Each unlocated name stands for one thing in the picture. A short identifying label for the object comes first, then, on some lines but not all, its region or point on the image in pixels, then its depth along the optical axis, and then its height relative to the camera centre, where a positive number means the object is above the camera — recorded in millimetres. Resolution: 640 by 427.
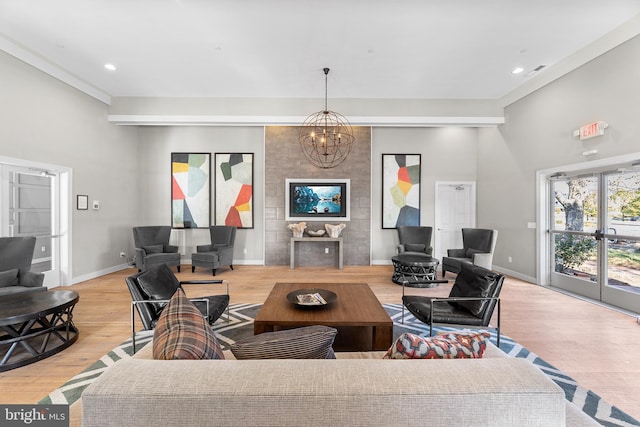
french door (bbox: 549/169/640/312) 3514 -323
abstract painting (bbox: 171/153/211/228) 6355 +532
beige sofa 740 -514
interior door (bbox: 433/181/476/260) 6449 +27
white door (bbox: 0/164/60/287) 3832 +22
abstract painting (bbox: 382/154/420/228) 6410 +544
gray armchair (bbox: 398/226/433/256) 5742 -494
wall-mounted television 6344 +324
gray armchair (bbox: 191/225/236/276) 5414 -800
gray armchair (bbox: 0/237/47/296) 3199 -678
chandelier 5959 +1573
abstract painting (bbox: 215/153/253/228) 6355 +556
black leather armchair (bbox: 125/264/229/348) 2346 -752
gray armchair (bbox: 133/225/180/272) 5277 -707
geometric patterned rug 1808 -1293
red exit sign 3662 +1168
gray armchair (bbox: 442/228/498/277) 4879 -717
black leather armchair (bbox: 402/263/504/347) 2393 -851
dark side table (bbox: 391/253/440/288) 4699 -976
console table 6020 -604
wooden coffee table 2141 -856
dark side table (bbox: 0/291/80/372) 2273 -1059
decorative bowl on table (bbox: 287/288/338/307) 2402 -805
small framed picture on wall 4816 +192
